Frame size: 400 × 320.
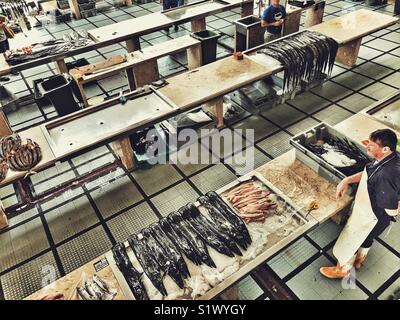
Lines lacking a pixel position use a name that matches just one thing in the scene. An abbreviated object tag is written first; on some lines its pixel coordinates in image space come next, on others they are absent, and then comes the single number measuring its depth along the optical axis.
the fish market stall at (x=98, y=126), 3.97
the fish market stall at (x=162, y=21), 6.71
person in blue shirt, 6.41
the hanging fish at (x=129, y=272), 2.72
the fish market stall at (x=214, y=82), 4.73
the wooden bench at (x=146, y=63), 5.86
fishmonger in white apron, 2.74
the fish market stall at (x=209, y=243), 2.77
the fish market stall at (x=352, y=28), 6.09
